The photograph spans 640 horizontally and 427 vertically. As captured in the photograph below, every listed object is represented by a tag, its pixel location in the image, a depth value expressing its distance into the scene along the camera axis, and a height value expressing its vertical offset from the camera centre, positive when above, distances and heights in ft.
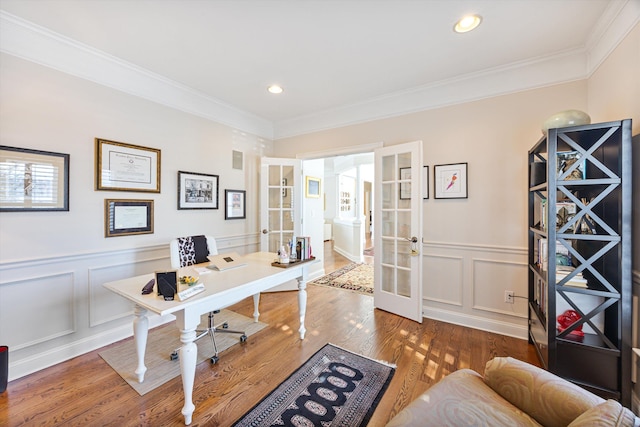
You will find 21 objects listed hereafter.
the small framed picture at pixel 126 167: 7.88 +1.47
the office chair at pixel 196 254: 7.80 -1.34
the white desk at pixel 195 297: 5.03 -1.78
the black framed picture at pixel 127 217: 8.04 -0.15
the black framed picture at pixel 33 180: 6.35 +0.82
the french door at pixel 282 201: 13.03 +0.60
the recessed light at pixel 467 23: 6.17 +4.64
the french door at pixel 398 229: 9.47 -0.62
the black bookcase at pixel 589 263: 5.21 -1.09
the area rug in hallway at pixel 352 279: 13.70 -3.84
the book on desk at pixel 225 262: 7.19 -1.39
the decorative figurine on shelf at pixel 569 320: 5.89 -2.46
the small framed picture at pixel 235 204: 11.80 +0.40
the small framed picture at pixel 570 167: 5.59 +1.06
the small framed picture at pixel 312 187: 14.44 +1.49
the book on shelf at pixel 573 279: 5.74 -1.46
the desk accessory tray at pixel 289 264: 7.49 -1.49
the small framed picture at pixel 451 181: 9.20 +1.18
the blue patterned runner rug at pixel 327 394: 5.23 -4.10
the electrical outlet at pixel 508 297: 8.55 -2.73
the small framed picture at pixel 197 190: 9.98 +0.90
